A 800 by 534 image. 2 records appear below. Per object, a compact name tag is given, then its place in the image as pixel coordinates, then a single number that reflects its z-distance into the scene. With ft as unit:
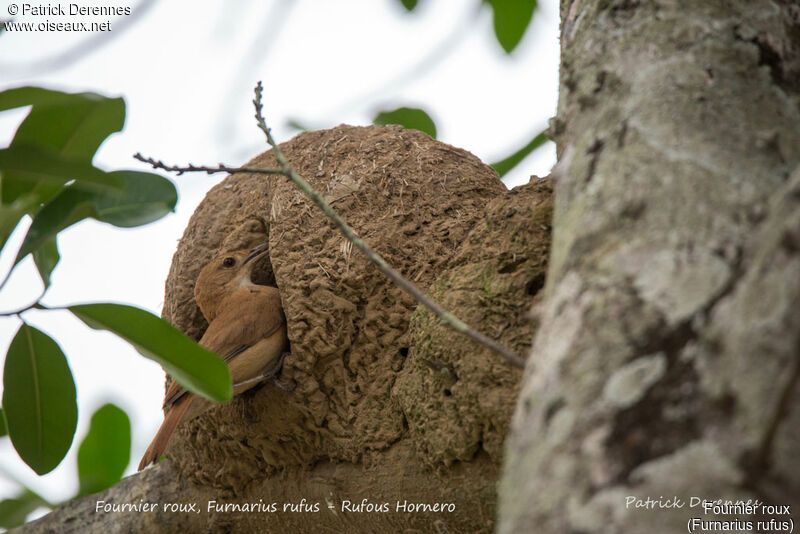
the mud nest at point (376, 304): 19.94
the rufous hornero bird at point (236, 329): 26.04
